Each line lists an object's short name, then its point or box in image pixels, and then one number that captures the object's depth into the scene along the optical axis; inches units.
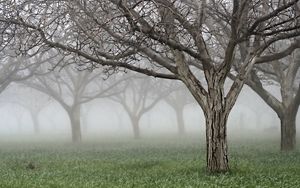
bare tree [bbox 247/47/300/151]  898.1
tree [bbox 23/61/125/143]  1594.5
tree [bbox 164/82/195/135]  2303.2
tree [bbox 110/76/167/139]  1979.6
